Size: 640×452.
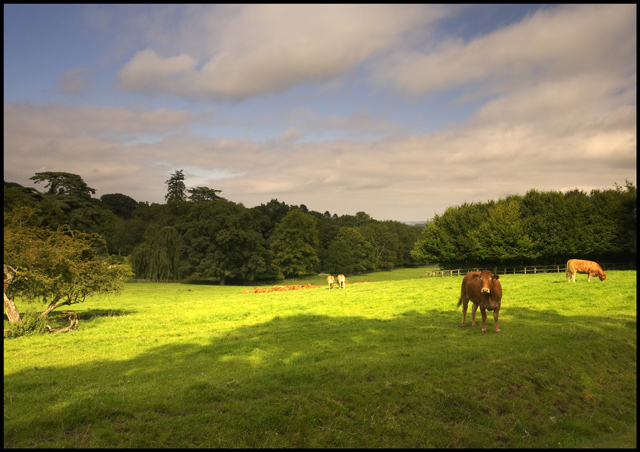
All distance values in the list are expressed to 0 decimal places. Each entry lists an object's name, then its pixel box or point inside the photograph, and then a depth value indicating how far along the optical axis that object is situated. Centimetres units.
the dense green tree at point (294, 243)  6919
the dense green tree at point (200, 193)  7894
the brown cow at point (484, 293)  1277
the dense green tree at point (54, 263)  1372
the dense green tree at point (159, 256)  5166
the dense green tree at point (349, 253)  7850
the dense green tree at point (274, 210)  8431
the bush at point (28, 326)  1465
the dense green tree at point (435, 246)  5175
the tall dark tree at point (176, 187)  7681
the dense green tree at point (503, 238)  4656
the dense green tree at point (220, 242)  5503
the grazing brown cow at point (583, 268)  2655
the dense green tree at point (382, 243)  9844
